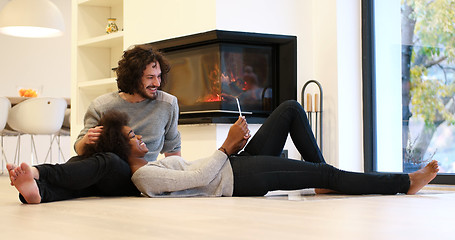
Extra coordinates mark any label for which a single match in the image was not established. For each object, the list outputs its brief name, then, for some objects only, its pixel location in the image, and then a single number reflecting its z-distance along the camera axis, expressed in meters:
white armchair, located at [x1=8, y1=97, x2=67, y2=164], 6.94
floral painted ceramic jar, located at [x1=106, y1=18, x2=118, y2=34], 6.46
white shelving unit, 6.57
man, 3.26
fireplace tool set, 5.16
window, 4.74
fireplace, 5.07
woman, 2.95
